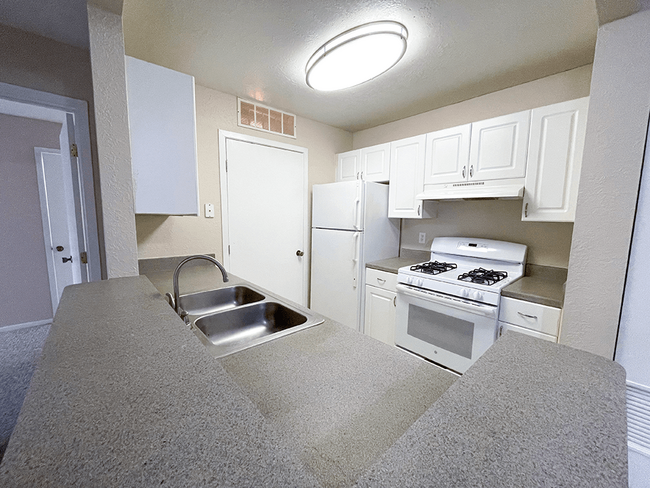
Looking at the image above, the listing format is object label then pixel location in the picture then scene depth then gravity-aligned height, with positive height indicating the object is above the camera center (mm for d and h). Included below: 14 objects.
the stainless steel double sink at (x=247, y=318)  1117 -486
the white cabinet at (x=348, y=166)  2848 +554
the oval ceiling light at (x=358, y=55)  1408 +924
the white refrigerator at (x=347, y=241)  2436 -243
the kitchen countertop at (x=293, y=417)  292 -297
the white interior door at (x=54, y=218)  2811 -72
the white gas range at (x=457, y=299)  1711 -560
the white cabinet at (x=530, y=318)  1513 -590
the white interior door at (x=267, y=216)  2406 -10
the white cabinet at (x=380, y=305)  2285 -783
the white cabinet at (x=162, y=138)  1481 +443
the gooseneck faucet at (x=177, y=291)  1099 -343
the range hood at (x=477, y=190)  1812 +210
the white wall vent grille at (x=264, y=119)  2375 +906
